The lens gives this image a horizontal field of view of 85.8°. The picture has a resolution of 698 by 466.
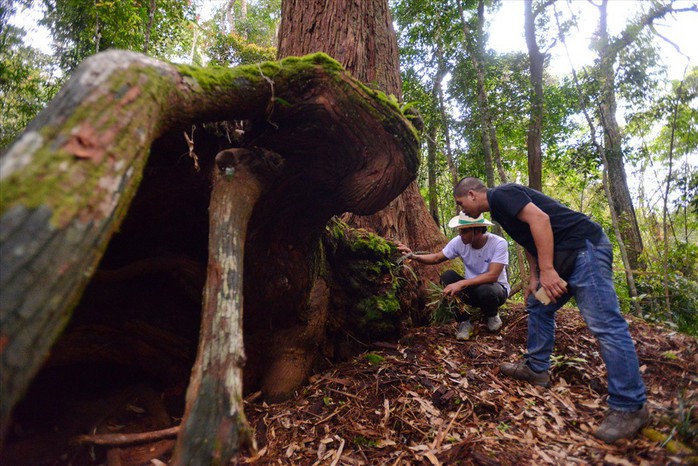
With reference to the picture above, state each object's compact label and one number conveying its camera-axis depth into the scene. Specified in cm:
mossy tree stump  108
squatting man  445
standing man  260
